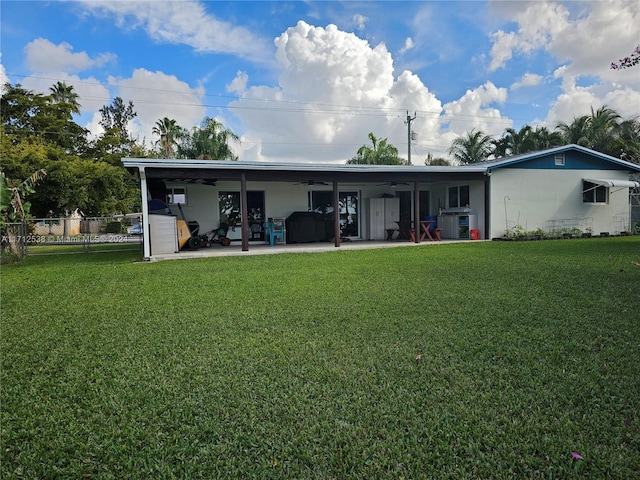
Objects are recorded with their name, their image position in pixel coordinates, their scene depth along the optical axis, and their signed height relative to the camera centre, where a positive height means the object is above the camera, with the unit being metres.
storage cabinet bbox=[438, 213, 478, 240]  14.90 +0.03
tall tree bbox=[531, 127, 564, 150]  25.75 +5.53
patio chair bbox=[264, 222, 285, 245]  14.06 -0.14
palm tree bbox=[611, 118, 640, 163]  22.53 +4.61
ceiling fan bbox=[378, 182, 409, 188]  15.04 +1.65
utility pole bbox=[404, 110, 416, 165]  28.71 +7.29
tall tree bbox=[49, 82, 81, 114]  32.53 +11.59
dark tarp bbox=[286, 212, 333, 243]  14.51 +0.05
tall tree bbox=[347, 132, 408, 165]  28.28 +5.29
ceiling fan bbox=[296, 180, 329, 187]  13.06 +1.54
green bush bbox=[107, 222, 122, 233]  31.67 +0.43
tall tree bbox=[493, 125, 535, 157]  26.39 +5.55
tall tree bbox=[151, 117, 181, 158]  28.53 +7.53
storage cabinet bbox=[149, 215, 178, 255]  11.16 -0.07
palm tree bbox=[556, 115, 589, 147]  24.75 +5.80
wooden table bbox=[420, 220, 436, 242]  14.11 -0.07
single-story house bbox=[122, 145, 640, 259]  12.98 +1.10
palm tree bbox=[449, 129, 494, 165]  27.88 +5.53
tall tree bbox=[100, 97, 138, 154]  43.88 +13.09
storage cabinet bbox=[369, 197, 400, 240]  16.09 +0.44
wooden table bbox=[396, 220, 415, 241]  14.55 -0.10
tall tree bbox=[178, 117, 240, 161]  25.27 +5.74
